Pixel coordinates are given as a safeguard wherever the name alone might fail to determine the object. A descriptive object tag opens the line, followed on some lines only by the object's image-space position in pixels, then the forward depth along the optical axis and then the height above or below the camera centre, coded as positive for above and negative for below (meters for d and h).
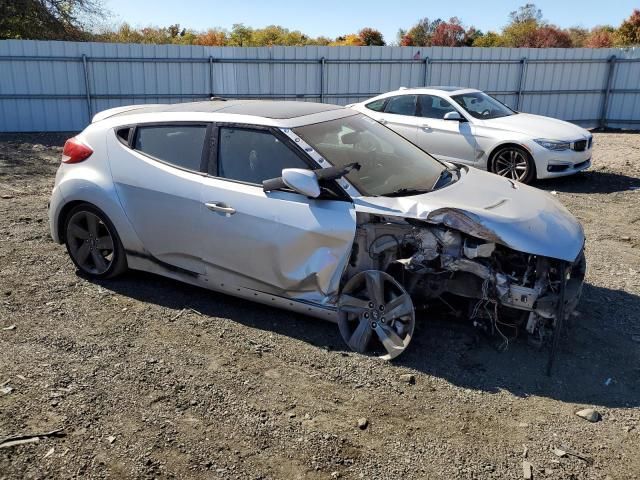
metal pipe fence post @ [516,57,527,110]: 16.91 -0.49
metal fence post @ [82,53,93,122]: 14.56 -0.92
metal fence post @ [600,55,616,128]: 17.27 -0.76
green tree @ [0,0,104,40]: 20.69 +0.87
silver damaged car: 3.88 -1.14
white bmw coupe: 9.35 -1.15
